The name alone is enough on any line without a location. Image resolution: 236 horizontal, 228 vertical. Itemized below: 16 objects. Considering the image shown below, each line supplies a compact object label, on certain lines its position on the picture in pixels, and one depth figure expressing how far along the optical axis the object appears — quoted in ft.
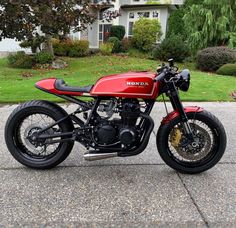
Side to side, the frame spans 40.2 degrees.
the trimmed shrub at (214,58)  42.98
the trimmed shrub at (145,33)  69.05
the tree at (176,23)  73.15
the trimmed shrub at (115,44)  66.59
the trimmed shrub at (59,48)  56.70
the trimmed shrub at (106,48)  62.64
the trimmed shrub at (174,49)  52.31
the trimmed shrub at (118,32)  74.69
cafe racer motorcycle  10.39
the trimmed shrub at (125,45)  68.90
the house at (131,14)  79.51
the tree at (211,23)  52.24
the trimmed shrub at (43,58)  44.32
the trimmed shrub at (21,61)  43.75
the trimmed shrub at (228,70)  38.78
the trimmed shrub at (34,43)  43.34
